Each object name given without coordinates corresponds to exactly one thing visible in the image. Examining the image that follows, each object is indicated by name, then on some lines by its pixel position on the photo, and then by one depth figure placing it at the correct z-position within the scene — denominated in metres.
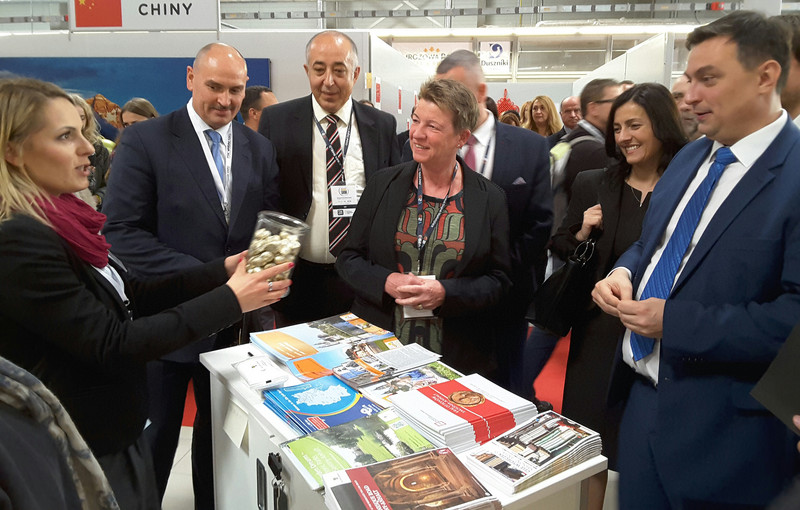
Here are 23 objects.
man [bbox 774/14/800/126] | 2.08
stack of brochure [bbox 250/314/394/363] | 1.91
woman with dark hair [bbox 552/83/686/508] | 2.22
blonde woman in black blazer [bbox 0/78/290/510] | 1.24
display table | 1.31
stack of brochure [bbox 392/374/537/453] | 1.38
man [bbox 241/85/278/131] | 4.66
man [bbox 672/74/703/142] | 3.01
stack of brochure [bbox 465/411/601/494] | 1.24
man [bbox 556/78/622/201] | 3.20
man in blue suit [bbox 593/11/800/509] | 1.31
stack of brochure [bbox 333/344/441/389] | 1.71
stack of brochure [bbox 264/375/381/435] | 1.48
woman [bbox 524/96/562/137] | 5.37
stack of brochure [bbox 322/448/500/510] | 1.12
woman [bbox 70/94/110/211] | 4.41
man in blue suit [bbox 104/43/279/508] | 2.17
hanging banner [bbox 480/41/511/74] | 13.77
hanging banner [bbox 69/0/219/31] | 4.33
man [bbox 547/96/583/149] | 4.71
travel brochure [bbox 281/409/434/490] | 1.25
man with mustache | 2.73
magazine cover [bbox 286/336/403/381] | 1.78
